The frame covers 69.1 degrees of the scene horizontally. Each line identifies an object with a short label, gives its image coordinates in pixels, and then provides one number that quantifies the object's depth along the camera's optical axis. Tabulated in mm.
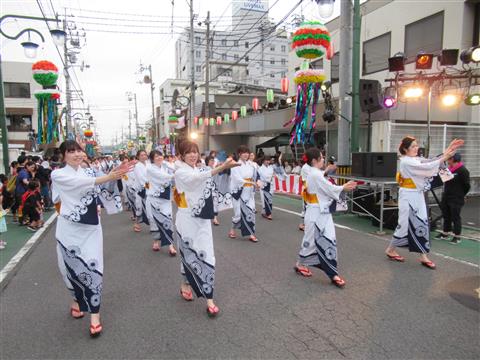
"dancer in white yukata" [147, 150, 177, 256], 5832
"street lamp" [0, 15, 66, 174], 8711
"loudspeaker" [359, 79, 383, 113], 8703
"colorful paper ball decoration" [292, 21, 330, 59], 7934
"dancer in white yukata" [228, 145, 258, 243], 6668
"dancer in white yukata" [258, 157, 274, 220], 8914
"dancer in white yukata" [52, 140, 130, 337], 3178
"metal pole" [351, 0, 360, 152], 8828
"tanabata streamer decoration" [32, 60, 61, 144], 9391
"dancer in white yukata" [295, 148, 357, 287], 4332
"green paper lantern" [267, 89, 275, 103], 16091
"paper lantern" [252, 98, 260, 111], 17944
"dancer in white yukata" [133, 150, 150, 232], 7082
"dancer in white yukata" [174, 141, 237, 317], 3588
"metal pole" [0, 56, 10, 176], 10414
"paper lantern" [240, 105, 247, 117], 18828
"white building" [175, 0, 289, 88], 53059
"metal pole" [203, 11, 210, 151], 19172
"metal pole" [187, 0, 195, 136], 20156
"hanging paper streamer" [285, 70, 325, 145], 8844
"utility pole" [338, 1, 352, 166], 9109
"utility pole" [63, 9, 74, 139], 22609
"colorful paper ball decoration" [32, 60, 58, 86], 9352
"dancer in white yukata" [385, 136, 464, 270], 4914
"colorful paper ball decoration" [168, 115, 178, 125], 29341
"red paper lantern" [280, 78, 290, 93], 14855
